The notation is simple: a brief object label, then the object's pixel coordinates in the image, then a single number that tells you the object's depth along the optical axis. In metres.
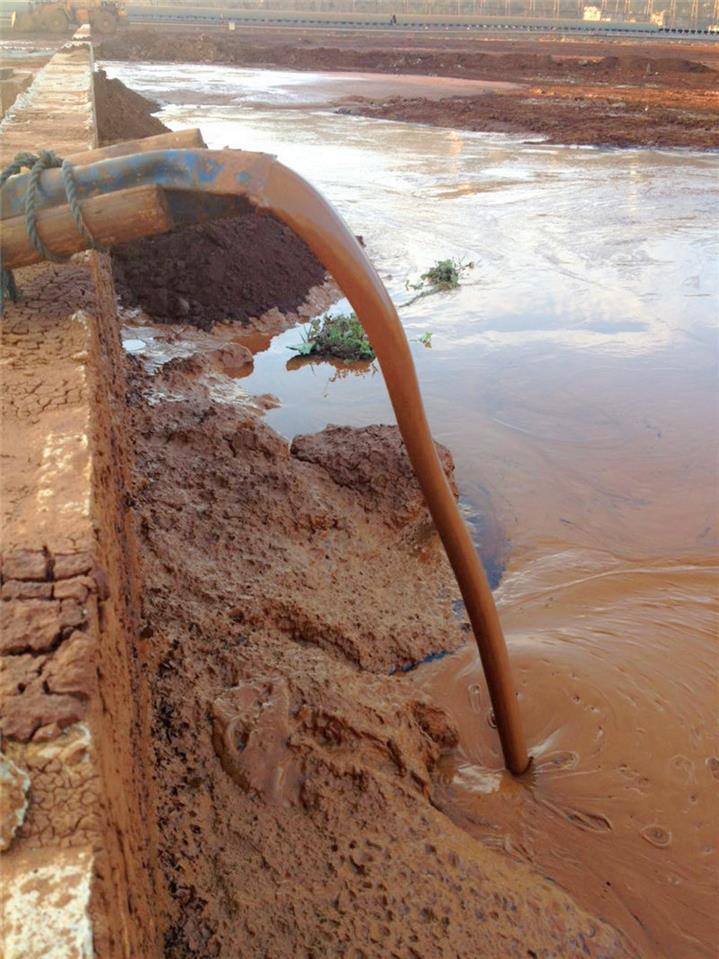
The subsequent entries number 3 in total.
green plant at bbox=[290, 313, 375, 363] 6.20
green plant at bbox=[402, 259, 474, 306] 7.45
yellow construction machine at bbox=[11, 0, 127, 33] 29.17
